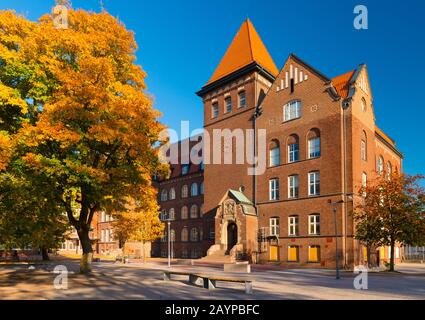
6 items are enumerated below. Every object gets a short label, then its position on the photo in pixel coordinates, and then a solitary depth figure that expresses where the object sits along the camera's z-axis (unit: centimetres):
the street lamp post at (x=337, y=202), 3447
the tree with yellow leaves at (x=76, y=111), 1622
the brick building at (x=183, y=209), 5534
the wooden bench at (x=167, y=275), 2067
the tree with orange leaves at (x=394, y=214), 2925
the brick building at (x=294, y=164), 3544
